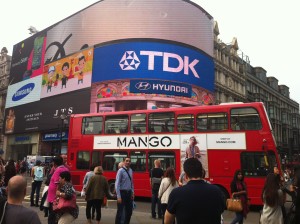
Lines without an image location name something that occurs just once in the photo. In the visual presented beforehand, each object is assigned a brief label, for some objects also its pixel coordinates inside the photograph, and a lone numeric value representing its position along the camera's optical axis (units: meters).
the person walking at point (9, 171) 11.11
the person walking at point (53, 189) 7.52
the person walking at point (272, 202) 5.40
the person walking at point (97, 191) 8.76
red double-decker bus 13.68
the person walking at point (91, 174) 10.14
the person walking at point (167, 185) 9.11
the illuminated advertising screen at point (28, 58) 49.69
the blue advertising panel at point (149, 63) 35.09
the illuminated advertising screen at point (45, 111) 38.62
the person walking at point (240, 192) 8.56
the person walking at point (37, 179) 12.87
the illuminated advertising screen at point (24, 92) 48.08
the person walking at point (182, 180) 10.06
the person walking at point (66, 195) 6.58
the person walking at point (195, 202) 3.62
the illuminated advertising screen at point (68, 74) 39.03
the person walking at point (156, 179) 11.41
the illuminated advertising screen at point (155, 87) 34.50
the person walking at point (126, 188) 8.73
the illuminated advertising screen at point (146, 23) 37.19
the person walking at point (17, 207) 3.20
